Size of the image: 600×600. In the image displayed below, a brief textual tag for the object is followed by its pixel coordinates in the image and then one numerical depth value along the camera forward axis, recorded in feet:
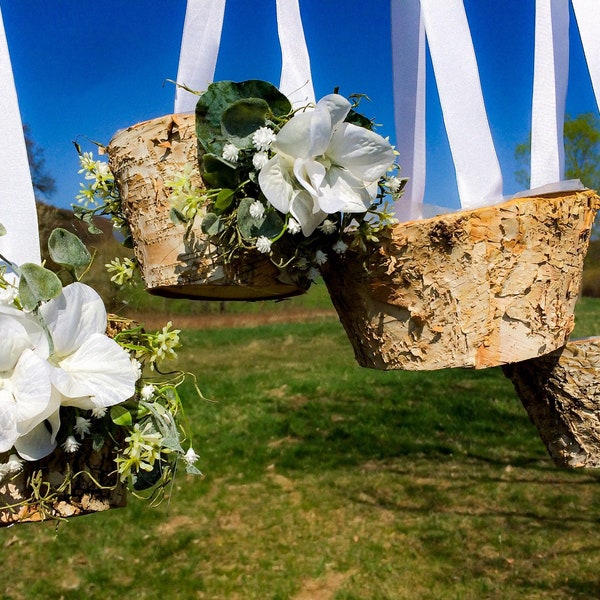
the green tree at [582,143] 41.52
